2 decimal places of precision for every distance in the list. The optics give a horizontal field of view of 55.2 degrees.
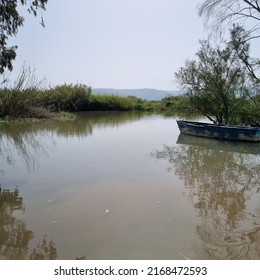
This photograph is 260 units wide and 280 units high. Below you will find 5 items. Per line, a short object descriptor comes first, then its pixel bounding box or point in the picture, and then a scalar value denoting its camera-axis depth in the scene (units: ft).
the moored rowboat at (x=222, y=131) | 36.20
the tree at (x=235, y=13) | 19.08
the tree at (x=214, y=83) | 44.06
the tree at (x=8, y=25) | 15.06
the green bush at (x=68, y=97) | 85.43
